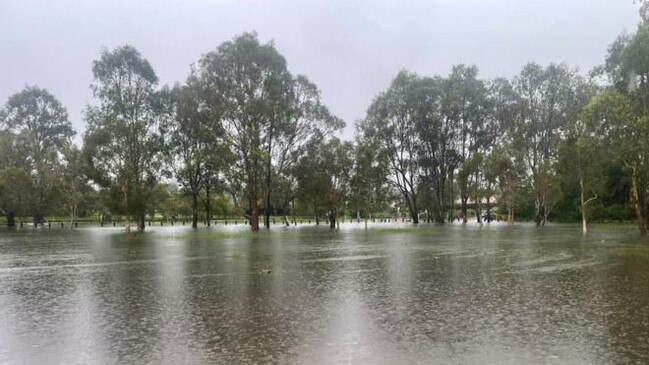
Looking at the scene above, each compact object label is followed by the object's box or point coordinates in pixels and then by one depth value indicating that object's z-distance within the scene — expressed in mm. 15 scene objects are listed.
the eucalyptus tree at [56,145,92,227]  88250
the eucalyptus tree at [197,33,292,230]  61062
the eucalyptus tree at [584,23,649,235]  40031
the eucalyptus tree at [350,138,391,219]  79312
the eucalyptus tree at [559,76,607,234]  44094
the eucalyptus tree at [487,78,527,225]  74438
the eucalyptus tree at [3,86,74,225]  86062
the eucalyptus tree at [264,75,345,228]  68375
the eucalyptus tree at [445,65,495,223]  82812
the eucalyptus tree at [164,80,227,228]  63594
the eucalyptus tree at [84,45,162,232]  61531
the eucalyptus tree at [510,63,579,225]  73625
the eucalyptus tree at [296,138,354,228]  73000
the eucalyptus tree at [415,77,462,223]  83375
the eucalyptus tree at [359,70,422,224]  84375
